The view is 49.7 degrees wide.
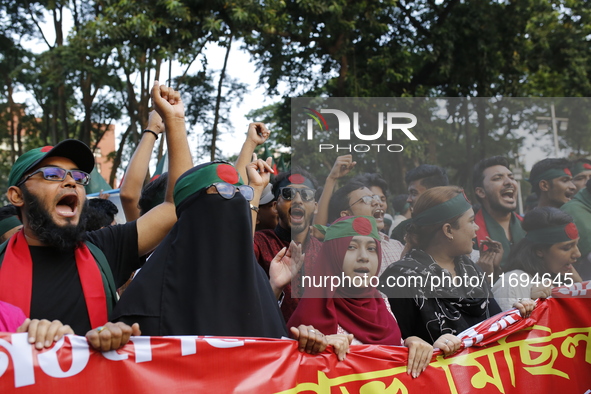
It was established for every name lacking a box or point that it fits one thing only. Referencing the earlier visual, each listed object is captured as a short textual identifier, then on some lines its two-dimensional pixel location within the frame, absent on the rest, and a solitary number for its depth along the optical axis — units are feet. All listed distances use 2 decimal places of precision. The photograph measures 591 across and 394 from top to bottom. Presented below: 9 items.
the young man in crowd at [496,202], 8.93
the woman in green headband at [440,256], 8.92
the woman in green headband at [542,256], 9.09
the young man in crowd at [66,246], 7.16
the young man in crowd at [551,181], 9.10
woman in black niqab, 7.10
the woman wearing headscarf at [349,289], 8.83
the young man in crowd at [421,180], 8.71
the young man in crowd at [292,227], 8.84
